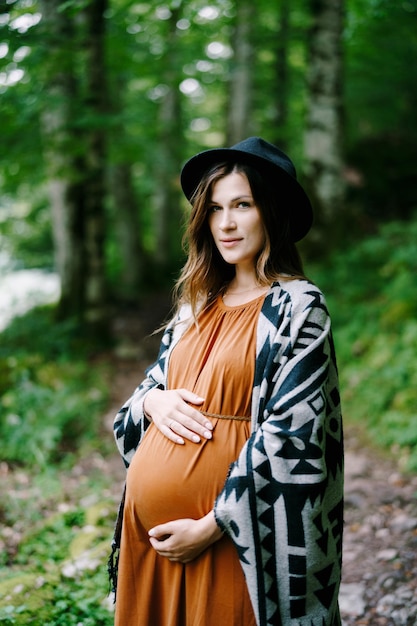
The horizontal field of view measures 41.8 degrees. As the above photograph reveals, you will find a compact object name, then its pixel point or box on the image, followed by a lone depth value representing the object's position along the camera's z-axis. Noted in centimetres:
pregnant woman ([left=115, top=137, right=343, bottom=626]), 181
